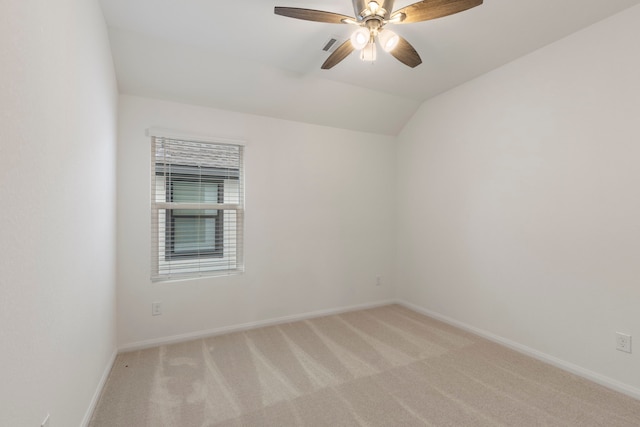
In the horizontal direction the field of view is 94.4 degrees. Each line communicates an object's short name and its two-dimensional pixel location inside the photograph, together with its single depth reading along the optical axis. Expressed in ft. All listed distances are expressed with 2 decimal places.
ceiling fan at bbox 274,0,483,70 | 5.45
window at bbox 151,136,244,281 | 9.49
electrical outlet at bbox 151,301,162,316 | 9.15
